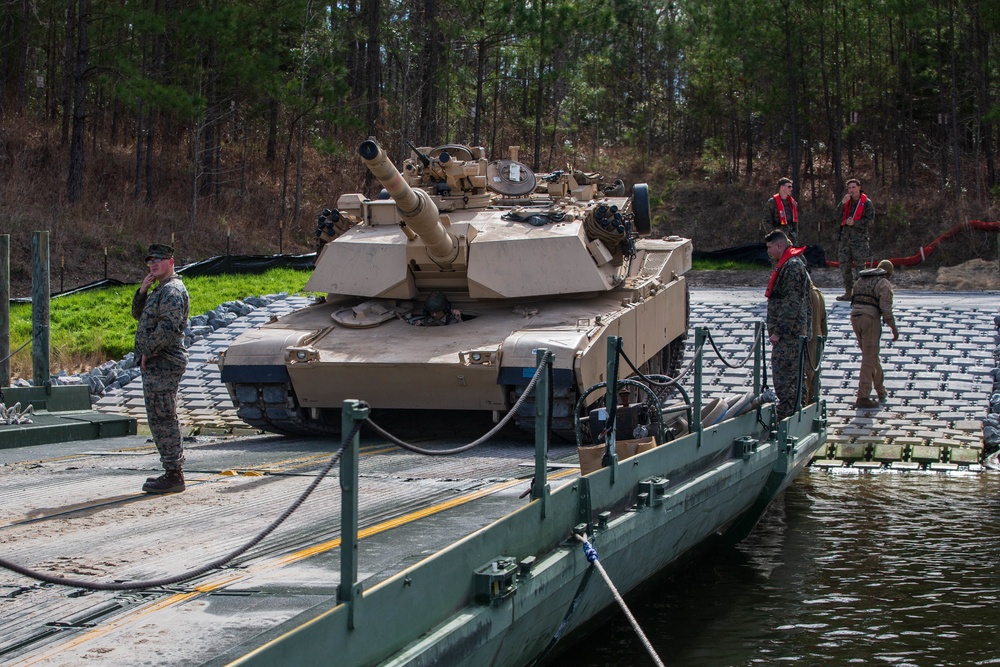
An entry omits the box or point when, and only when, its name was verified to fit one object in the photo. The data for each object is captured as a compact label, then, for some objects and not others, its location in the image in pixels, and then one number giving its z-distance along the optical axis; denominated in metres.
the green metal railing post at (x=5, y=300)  13.80
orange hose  27.44
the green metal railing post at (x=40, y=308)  13.45
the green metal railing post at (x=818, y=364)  11.92
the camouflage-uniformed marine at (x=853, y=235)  18.19
